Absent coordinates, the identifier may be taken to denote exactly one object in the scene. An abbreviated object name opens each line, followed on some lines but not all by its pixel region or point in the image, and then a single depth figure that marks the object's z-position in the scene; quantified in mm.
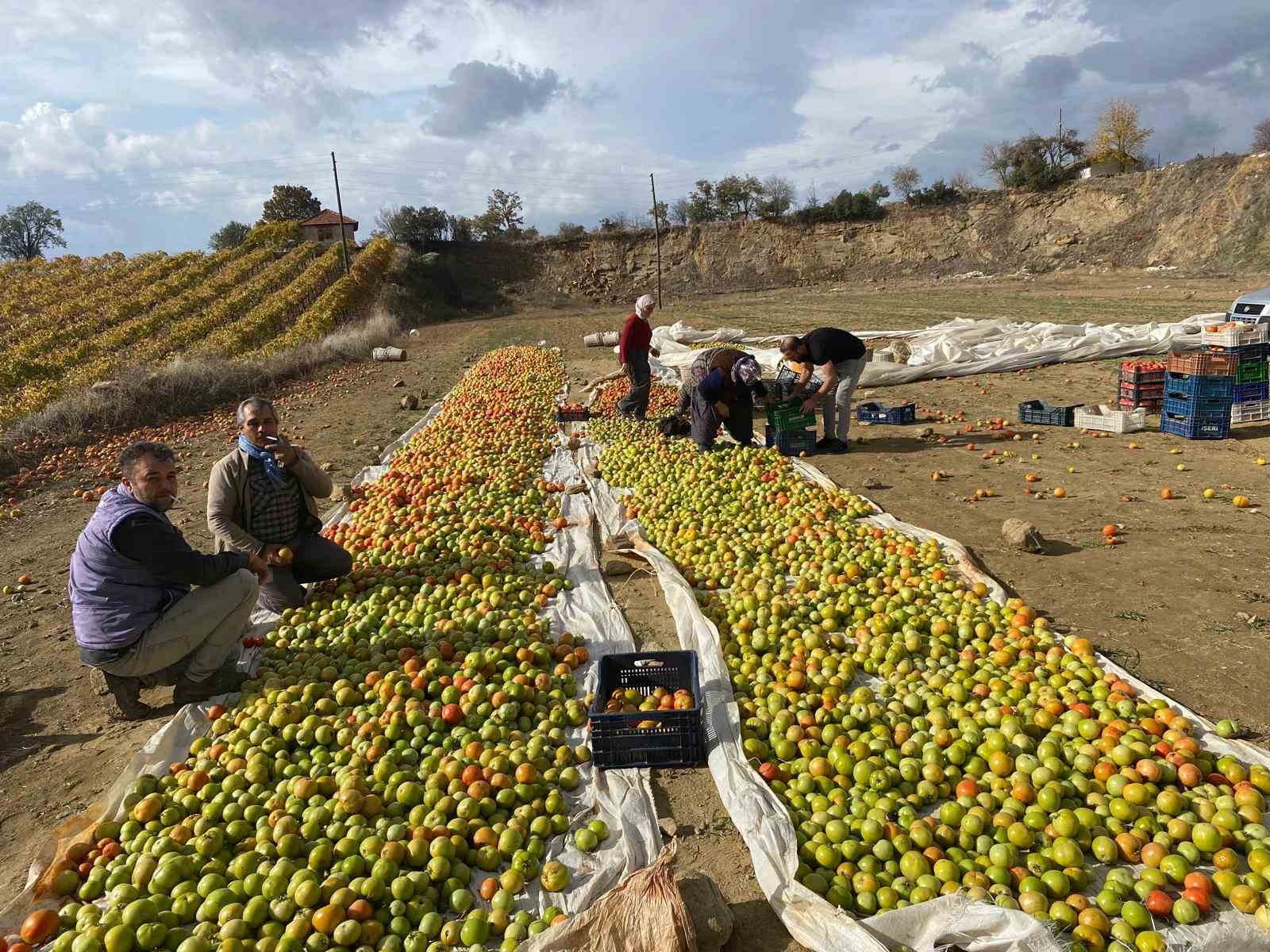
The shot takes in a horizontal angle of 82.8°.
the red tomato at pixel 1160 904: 2923
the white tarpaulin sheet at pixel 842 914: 2801
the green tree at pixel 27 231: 79188
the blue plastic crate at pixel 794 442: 10102
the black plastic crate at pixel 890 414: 11609
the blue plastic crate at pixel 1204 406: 9414
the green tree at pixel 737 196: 60625
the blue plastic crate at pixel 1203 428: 9477
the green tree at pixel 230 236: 61719
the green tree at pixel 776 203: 54953
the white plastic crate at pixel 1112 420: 10031
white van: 14336
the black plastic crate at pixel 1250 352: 9172
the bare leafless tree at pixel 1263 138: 47734
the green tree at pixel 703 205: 61344
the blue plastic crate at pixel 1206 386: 9328
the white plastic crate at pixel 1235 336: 9484
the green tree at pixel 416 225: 56438
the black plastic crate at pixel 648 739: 4074
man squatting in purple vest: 4543
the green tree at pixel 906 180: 54844
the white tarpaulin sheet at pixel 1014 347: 15184
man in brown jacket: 5895
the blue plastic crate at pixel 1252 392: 9617
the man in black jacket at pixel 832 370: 9797
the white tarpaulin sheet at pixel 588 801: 3354
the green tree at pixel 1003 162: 56062
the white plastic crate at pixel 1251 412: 9703
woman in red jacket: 11844
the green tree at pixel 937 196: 51500
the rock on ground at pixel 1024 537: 6582
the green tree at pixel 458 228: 58625
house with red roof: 53969
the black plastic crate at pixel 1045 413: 10742
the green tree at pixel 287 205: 62094
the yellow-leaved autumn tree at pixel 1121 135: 61109
